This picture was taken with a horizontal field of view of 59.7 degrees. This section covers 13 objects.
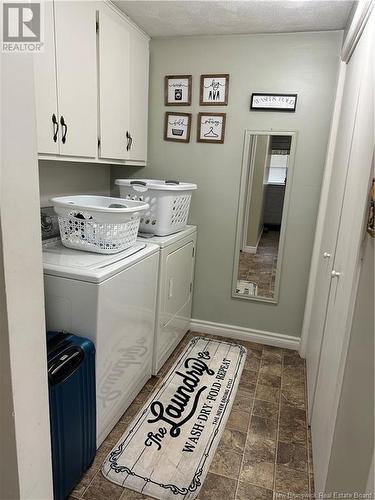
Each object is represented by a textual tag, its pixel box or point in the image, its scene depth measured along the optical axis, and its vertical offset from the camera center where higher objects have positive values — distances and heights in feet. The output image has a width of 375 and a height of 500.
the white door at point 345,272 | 3.95 -1.20
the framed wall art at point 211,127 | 8.34 +1.17
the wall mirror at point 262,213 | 8.23 -0.93
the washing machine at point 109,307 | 4.83 -2.20
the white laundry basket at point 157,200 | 7.23 -0.64
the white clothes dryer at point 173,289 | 7.20 -2.80
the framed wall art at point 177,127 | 8.55 +1.16
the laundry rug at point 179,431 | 5.10 -4.68
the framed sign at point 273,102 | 7.82 +1.78
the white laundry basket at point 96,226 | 5.35 -0.98
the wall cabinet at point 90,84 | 5.08 +1.50
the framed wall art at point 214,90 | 8.13 +2.06
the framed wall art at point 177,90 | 8.34 +2.06
